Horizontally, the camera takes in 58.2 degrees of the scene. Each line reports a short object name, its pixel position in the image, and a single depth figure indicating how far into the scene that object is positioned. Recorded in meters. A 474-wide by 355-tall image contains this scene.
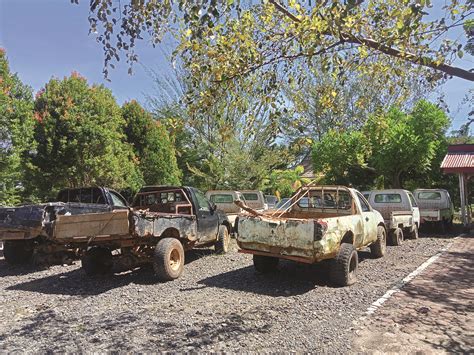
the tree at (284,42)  5.31
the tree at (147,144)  19.80
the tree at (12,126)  11.87
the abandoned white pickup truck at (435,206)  16.23
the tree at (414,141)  18.00
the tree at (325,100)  6.74
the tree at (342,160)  20.77
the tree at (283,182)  27.86
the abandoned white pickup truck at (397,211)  12.72
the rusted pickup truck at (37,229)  8.52
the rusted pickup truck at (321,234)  7.09
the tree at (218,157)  23.02
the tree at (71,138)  13.84
